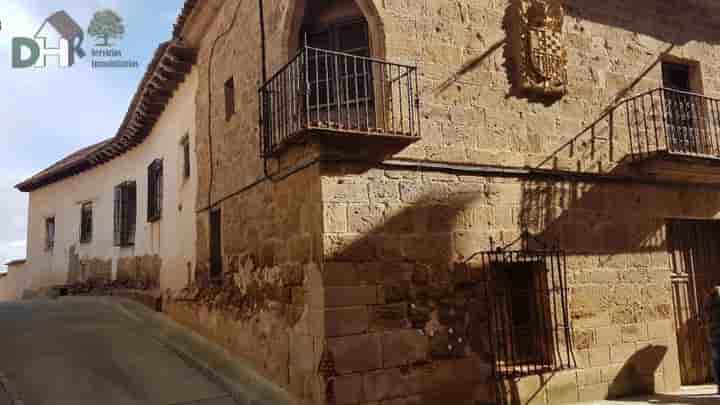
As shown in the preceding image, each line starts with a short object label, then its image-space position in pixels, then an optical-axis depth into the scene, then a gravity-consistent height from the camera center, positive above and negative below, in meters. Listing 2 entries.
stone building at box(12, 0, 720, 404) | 5.13 +0.66
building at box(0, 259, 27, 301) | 16.35 -0.07
